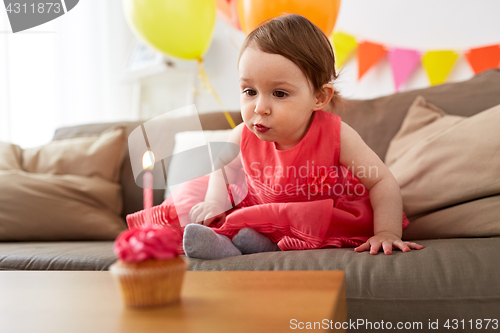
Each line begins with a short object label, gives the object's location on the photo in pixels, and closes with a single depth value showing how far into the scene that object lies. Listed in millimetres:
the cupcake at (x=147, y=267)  443
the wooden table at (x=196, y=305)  404
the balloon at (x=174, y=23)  1637
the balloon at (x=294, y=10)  1398
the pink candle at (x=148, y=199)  481
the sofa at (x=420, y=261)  731
